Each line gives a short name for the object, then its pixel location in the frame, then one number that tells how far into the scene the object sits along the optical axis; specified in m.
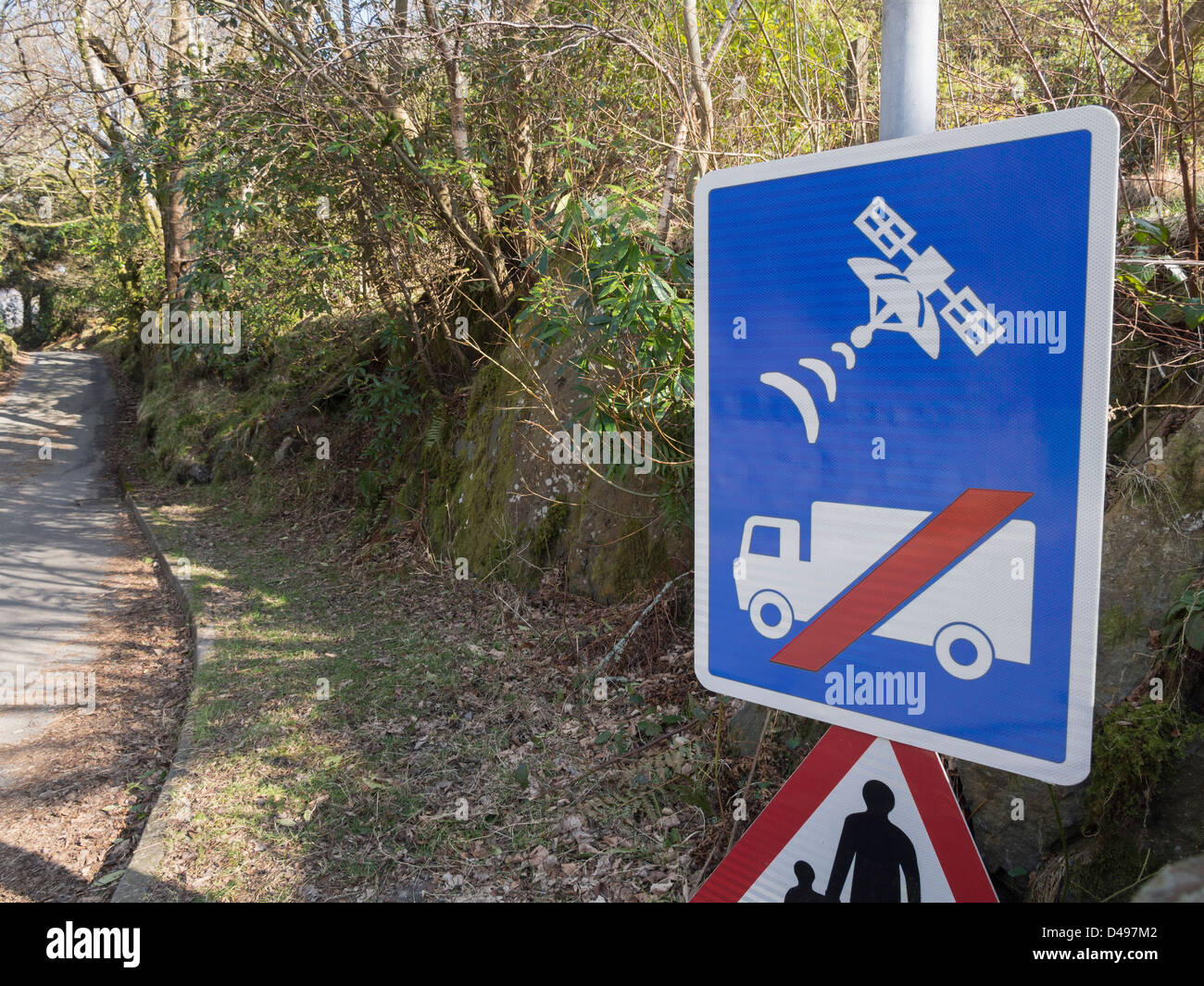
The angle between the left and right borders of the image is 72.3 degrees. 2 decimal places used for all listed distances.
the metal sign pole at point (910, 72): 1.54
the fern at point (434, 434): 10.21
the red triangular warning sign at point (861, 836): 1.44
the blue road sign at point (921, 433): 1.28
